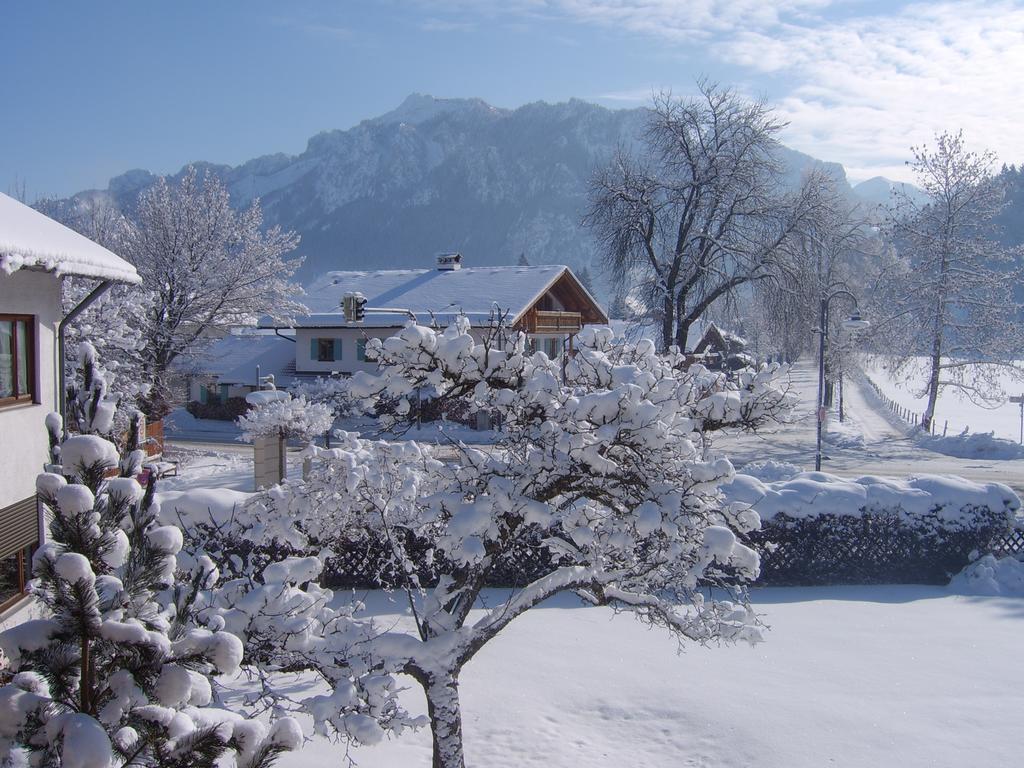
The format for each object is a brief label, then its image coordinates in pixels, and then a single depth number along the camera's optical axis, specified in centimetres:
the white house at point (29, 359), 729
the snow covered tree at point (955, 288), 3191
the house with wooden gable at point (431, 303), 3409
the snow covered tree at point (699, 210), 3031
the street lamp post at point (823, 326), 2161
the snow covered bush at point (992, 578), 1238
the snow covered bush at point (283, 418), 1770
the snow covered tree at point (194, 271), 2734
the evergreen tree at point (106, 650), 283
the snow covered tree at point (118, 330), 2033
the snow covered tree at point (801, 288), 3002
